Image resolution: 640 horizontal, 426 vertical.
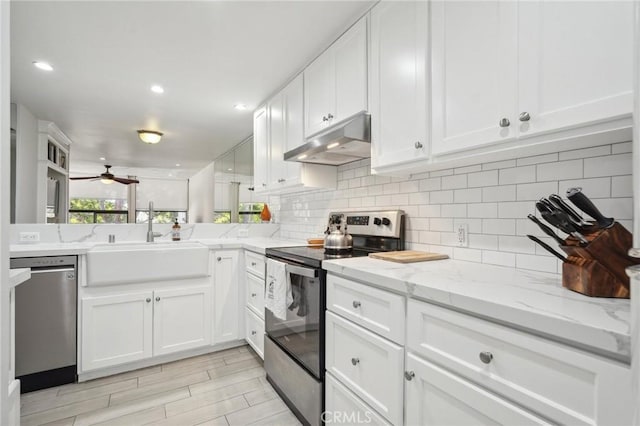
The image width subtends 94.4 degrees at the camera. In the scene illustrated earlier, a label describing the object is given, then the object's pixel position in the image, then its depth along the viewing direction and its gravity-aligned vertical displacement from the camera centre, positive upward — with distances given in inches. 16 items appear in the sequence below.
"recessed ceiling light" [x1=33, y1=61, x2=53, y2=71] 87.1 +43.3
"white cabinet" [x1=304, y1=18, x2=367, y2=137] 71.1 +35.1
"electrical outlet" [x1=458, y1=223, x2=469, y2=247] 61.3 -4.4
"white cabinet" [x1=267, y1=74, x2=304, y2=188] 96.9 +28.6
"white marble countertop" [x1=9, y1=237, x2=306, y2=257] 79.3 -11.2
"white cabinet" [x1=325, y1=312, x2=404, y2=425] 43.8 -25.4
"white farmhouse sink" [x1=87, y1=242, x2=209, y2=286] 84.5 -15.8
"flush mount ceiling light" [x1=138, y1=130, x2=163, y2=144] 144.5 +37.3
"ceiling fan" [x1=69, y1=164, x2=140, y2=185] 135.4 +15.2
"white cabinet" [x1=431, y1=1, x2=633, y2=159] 34.5 +19.8
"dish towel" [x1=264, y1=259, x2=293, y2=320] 71.8 -19.4
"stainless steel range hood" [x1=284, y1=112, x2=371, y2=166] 67.7 +17.1
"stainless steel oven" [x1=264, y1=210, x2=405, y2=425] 61.2 -24.2
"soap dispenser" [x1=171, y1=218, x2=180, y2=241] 116.7 -8.1
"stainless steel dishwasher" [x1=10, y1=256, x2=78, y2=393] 78.0 -30.2
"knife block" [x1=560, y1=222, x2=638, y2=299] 32.5 -5.5
